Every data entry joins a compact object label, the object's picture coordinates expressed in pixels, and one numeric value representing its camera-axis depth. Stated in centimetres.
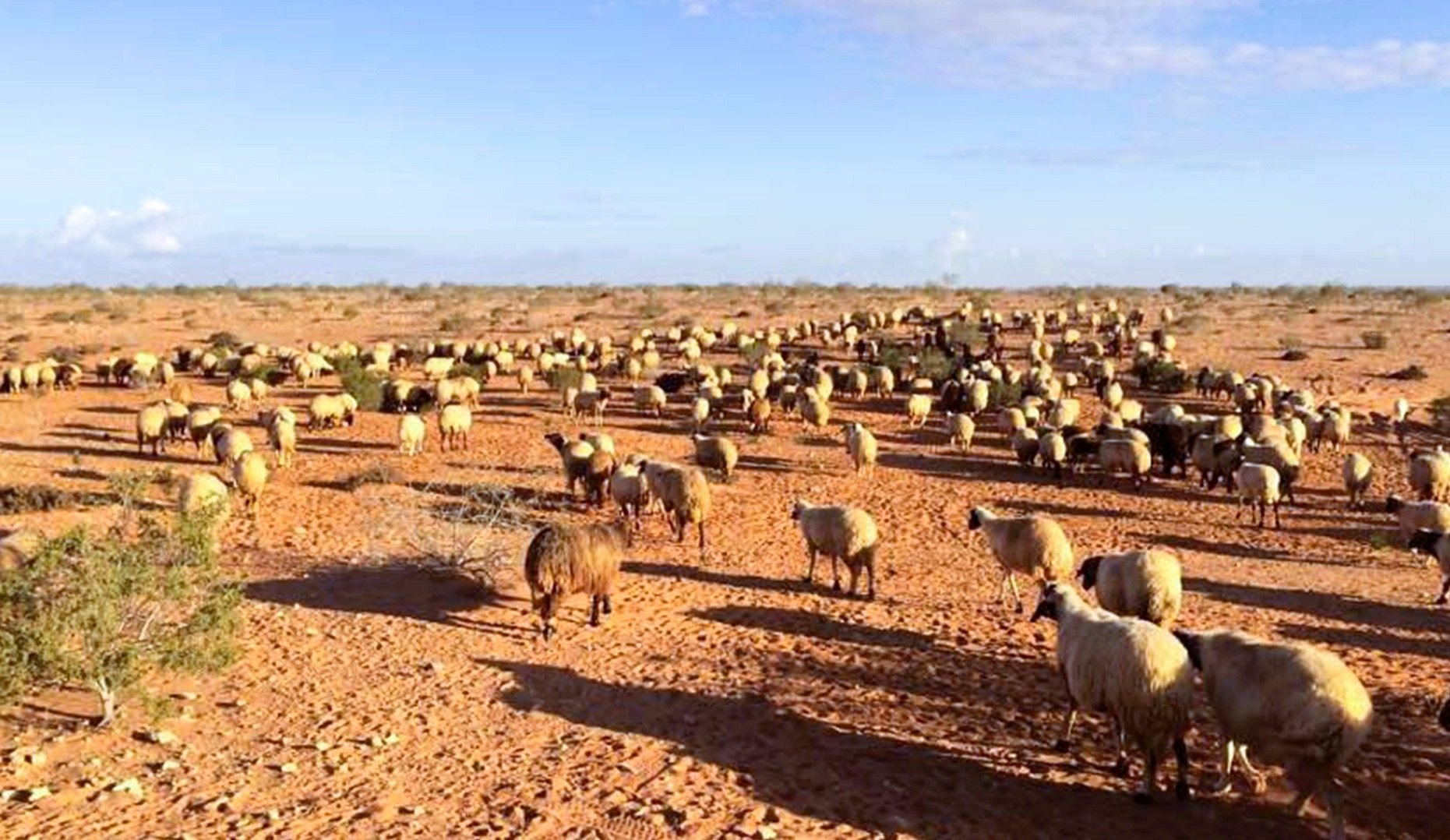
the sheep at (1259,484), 1834
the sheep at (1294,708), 747
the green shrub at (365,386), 2880
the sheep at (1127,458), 2117
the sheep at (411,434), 2312
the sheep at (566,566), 1159
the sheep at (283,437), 2108
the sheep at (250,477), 1698
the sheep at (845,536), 1353
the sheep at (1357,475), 1977
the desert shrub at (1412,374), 3394
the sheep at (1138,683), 798
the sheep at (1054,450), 2220
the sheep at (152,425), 2266
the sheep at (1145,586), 1108
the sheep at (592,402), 2867
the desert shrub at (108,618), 889
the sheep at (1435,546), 1401
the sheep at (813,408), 2673
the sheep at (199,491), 1505
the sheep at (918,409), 2797
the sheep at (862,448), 2220
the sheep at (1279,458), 1975
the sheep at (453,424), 2409
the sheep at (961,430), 2509
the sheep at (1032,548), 1269
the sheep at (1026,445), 2294
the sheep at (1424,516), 1622
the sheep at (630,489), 1725
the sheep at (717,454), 2088
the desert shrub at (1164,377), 3238
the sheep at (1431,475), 1919
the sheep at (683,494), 1596
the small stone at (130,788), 801
